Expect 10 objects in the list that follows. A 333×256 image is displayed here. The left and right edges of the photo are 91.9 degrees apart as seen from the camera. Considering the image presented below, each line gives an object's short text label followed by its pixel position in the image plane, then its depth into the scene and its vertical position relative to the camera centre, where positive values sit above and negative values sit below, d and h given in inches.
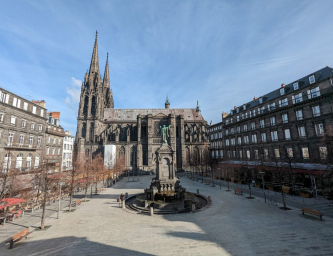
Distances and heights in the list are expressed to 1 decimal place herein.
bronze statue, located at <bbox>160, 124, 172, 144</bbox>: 723.4 +104.2
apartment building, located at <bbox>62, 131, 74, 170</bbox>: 1640.0 +100.2
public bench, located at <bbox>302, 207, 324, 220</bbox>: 425.5 -157.4
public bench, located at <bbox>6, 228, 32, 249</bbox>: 318.0 -158.7
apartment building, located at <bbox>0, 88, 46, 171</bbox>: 893.8 +190.0
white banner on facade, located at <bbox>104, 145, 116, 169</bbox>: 1851.6 +65.0
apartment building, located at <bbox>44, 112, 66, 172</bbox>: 1278.3 +158.5
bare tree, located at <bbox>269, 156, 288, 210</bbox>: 927.6 -53.9
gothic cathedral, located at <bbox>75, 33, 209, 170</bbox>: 2021.4 +342.5
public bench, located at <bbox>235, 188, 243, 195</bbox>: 766.5 -170.8
